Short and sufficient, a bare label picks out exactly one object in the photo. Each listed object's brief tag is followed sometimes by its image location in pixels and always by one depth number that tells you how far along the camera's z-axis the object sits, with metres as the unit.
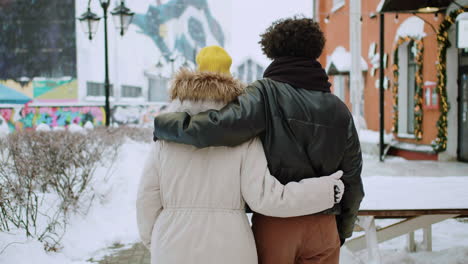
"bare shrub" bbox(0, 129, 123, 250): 4.86
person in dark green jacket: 2.13
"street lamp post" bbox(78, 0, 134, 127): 13.05
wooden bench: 3.58
